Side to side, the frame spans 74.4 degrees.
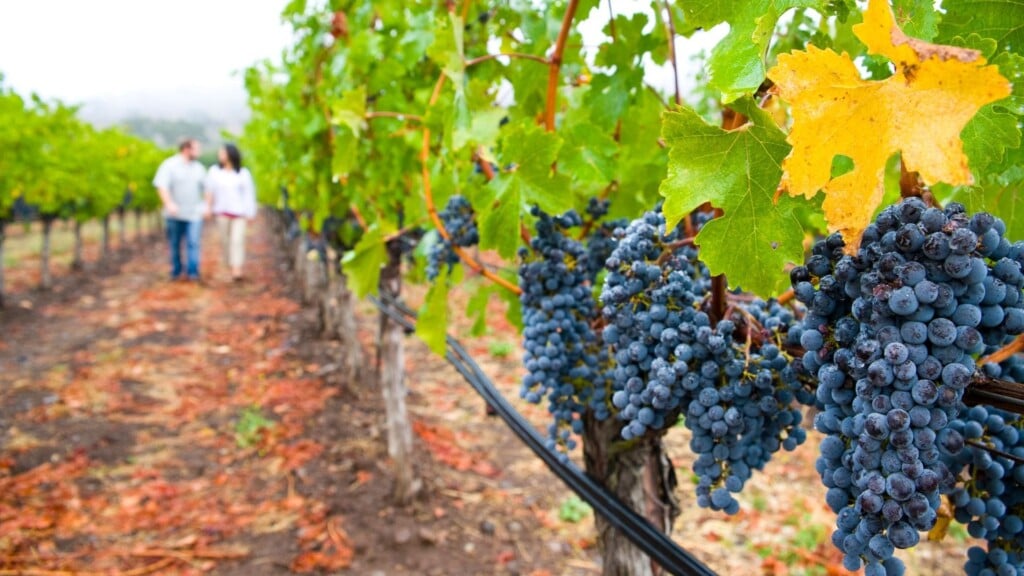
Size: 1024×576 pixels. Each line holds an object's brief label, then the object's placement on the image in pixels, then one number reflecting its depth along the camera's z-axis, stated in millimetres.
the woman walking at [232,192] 10367
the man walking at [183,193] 10109
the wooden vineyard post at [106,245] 12727
